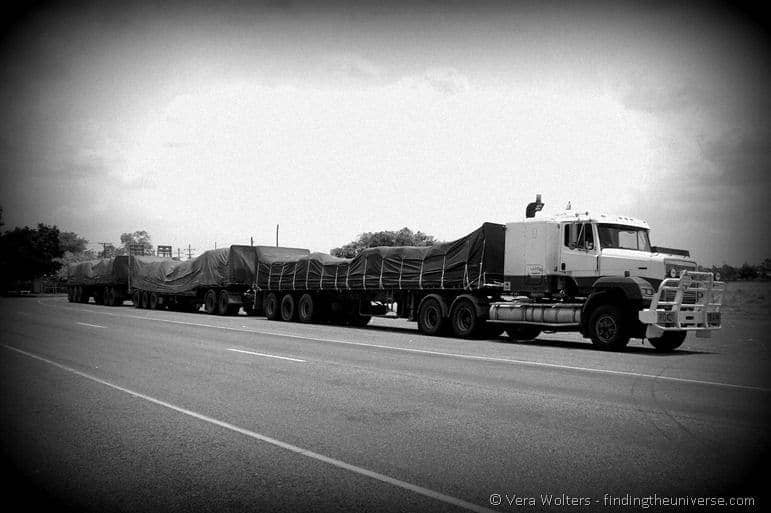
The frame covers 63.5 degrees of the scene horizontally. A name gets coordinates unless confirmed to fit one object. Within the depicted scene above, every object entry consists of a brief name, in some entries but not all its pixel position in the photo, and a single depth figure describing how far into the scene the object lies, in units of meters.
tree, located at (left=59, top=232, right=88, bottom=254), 189.98
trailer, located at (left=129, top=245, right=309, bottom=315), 32.53
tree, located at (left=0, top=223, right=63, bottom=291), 70.50
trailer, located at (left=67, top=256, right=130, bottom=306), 44.72
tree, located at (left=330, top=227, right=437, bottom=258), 73.19
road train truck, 15.28
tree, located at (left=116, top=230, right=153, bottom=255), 161.02
